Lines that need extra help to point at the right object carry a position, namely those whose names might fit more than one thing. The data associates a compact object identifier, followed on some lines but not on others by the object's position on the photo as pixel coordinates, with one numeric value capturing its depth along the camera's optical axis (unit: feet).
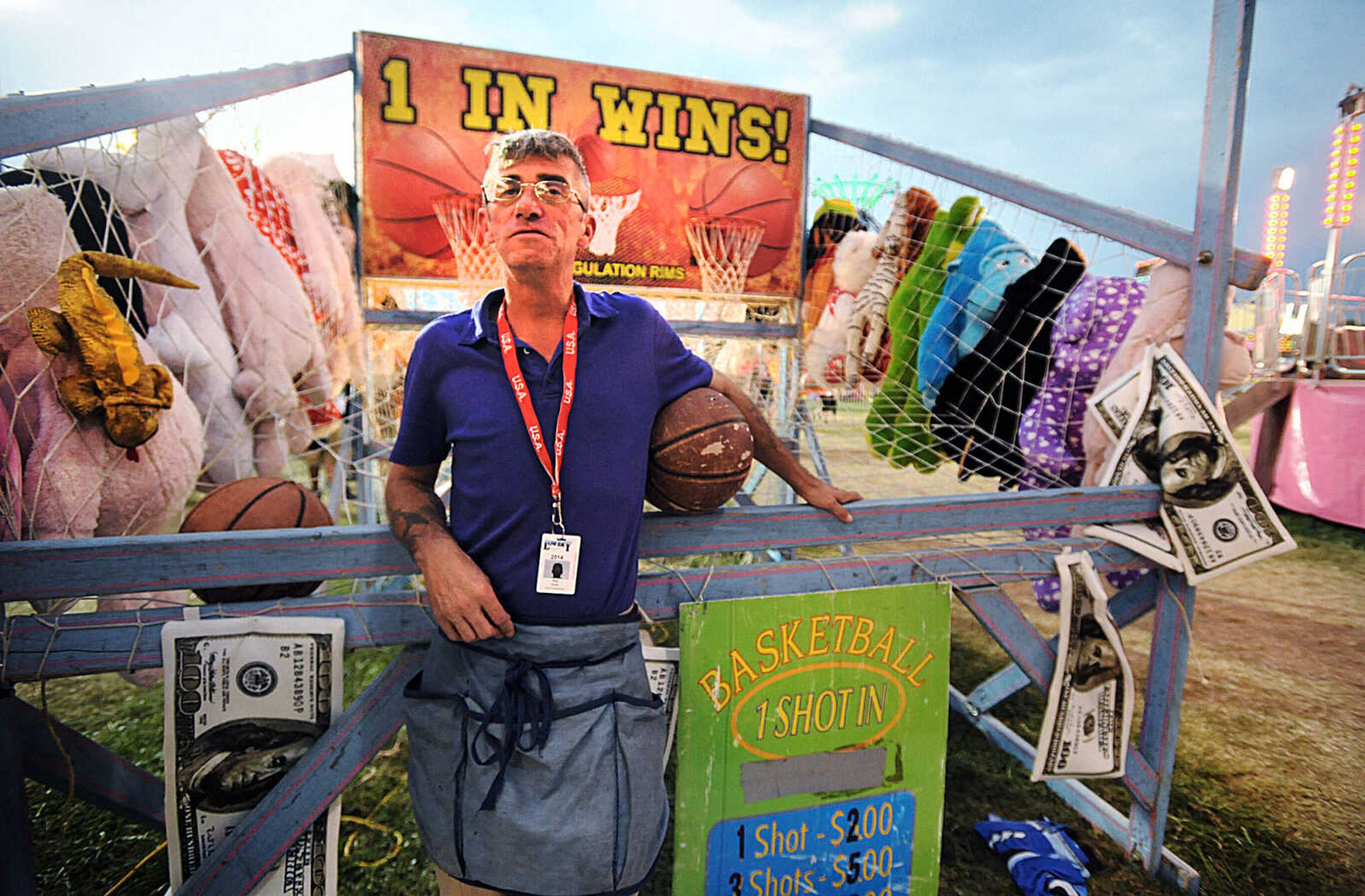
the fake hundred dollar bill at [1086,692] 6.66
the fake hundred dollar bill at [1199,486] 6.91
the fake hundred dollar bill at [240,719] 4.71
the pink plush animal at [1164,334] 7.48
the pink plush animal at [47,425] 5.67
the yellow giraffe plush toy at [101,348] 5.53
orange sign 12.51
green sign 5.72
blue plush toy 10.56
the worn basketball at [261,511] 5.81
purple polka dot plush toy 9.21
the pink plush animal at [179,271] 8.13
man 4.40
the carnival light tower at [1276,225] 64.85
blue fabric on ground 7.22
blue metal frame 4.53
